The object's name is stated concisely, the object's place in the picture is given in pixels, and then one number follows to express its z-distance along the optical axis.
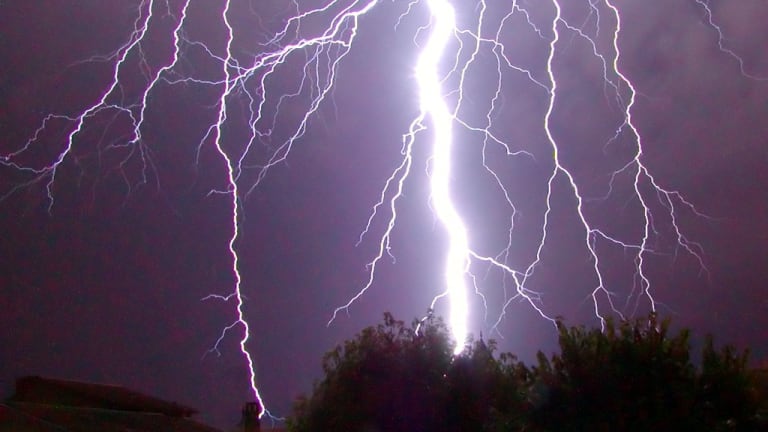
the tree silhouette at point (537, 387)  9.93
